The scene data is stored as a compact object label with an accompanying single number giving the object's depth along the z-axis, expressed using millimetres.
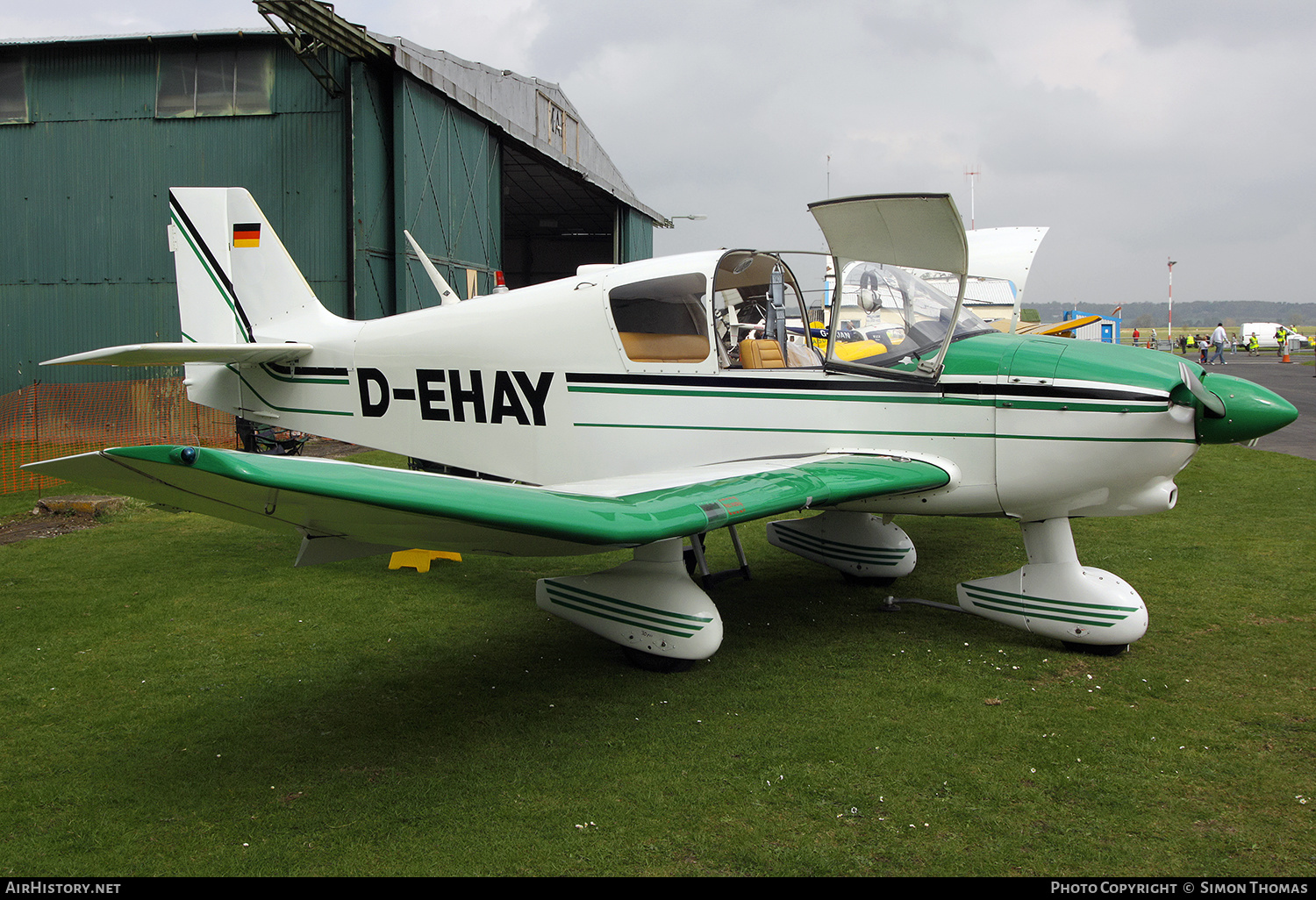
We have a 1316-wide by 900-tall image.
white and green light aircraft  3812
